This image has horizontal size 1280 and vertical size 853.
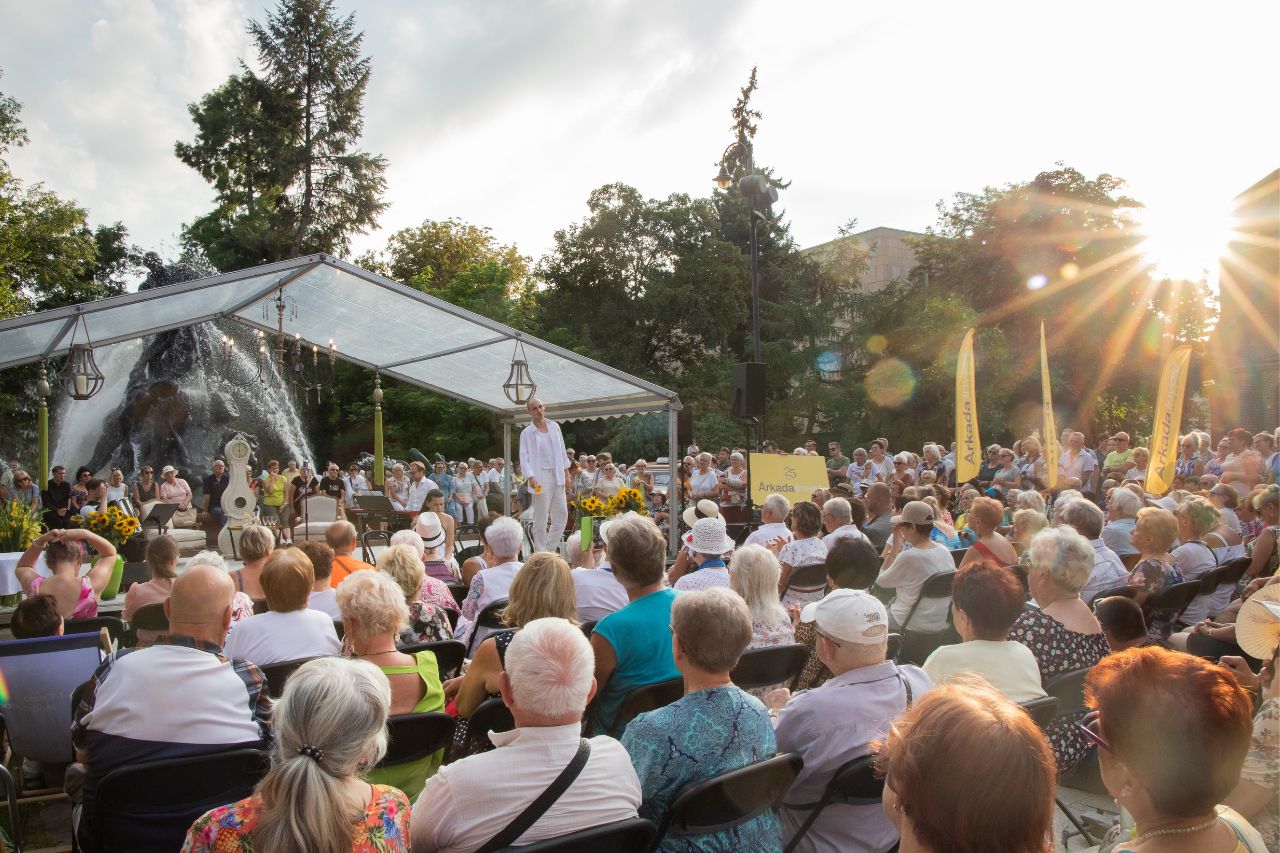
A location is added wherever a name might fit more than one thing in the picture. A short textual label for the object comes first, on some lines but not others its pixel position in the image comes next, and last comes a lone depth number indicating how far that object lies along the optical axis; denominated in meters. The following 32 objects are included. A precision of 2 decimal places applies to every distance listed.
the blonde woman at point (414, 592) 4.63
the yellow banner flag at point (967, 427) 10.94
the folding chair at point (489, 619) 4.76
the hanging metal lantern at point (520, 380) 12.64
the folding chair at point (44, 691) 3.84
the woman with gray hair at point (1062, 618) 3.82
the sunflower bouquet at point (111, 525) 9.84
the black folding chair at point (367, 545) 10.73
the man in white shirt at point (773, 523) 6.87
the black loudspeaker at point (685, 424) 13.80
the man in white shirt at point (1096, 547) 5.59
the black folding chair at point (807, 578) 5.80
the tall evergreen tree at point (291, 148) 33.97
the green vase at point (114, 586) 7.39
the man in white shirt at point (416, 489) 16.20
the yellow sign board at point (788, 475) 11.42
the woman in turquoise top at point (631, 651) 3.56
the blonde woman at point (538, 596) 3.70
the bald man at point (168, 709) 2.74
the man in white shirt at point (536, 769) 2.09
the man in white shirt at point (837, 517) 6.50
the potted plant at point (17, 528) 8.53
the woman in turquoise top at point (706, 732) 2.52
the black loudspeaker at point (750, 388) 12.03
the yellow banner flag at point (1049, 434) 10.40
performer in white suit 10.88
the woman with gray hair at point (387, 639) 3.17
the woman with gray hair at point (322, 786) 1.83
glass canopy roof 10.07
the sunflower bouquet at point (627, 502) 10.59
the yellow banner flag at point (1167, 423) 9.63
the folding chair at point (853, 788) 2.64
